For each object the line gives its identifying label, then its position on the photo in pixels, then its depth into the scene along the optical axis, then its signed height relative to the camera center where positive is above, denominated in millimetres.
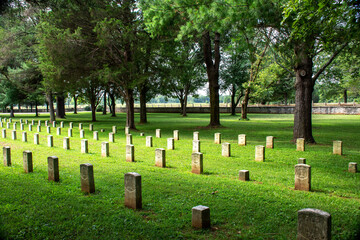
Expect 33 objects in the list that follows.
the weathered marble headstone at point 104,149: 10484 -1643
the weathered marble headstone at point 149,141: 13023 -1721
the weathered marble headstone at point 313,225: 3322 -1498
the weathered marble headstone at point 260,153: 9797 -1781
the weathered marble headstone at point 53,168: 6754 -1504
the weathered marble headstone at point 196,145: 11281 -1694
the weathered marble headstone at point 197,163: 7879 -1673
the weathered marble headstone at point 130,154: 9570 -1672
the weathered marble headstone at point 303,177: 6305 -1718
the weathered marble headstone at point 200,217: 4301 -1757
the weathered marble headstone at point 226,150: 10633 -1790
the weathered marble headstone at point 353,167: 8129 -1940
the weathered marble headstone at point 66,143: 12240 -1637
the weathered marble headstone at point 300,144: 11747 -1798
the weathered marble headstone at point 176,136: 15512 -1777
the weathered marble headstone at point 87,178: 5906 -1531
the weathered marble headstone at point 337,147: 10938 -1836
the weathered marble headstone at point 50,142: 12939 -1634
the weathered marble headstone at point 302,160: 7871 -1659
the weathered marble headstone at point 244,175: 7152 -1862
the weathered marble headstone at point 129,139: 13359 -1646
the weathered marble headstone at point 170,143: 12331 -1744
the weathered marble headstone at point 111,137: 14683 -1673
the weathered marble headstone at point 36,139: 13656 -1581
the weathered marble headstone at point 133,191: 5109 -1578
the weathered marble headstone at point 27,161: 7645 -1489
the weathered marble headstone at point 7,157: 8766 -1547
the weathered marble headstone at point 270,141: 12516 -1747
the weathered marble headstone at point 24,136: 14586 -1509
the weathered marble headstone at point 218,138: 13969 -1768
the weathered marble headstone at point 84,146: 11261 -1620
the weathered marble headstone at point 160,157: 8658 -1653
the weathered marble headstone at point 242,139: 13258 -1751
